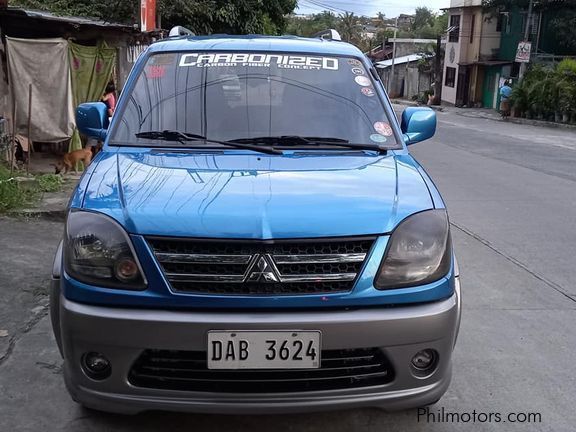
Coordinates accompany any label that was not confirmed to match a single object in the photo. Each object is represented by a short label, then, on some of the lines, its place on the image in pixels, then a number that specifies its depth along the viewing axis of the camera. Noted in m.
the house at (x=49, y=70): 10.04
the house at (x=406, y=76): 54.75
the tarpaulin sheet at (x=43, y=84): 10.05
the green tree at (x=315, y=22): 73.81
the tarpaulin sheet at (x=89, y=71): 11.10
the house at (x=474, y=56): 41.00
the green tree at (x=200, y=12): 15.56
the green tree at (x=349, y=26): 73.25
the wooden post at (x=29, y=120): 9.59
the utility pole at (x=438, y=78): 46.16
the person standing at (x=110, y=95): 11.32
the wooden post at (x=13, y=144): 9.43
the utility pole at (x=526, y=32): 31.83
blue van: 2.56
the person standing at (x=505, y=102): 30.03
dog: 9.83
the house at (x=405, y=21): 99.10
